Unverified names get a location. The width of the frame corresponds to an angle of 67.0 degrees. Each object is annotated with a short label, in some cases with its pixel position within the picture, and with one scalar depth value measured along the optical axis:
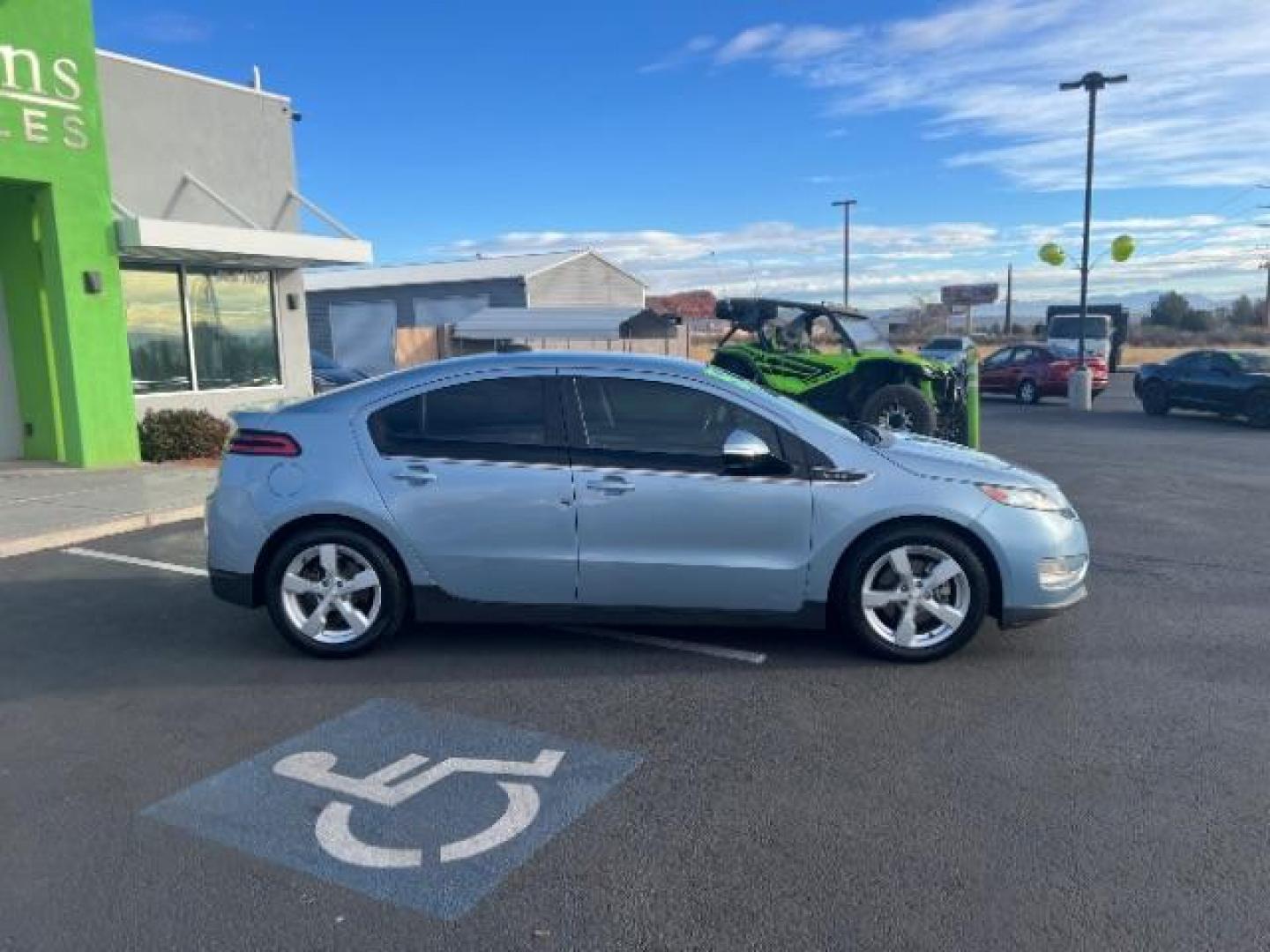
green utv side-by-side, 12.39
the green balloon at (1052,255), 24.59
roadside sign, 74.50
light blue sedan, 4.71
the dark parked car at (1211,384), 17.39
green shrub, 11.57
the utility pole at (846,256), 49.94
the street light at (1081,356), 21.44
